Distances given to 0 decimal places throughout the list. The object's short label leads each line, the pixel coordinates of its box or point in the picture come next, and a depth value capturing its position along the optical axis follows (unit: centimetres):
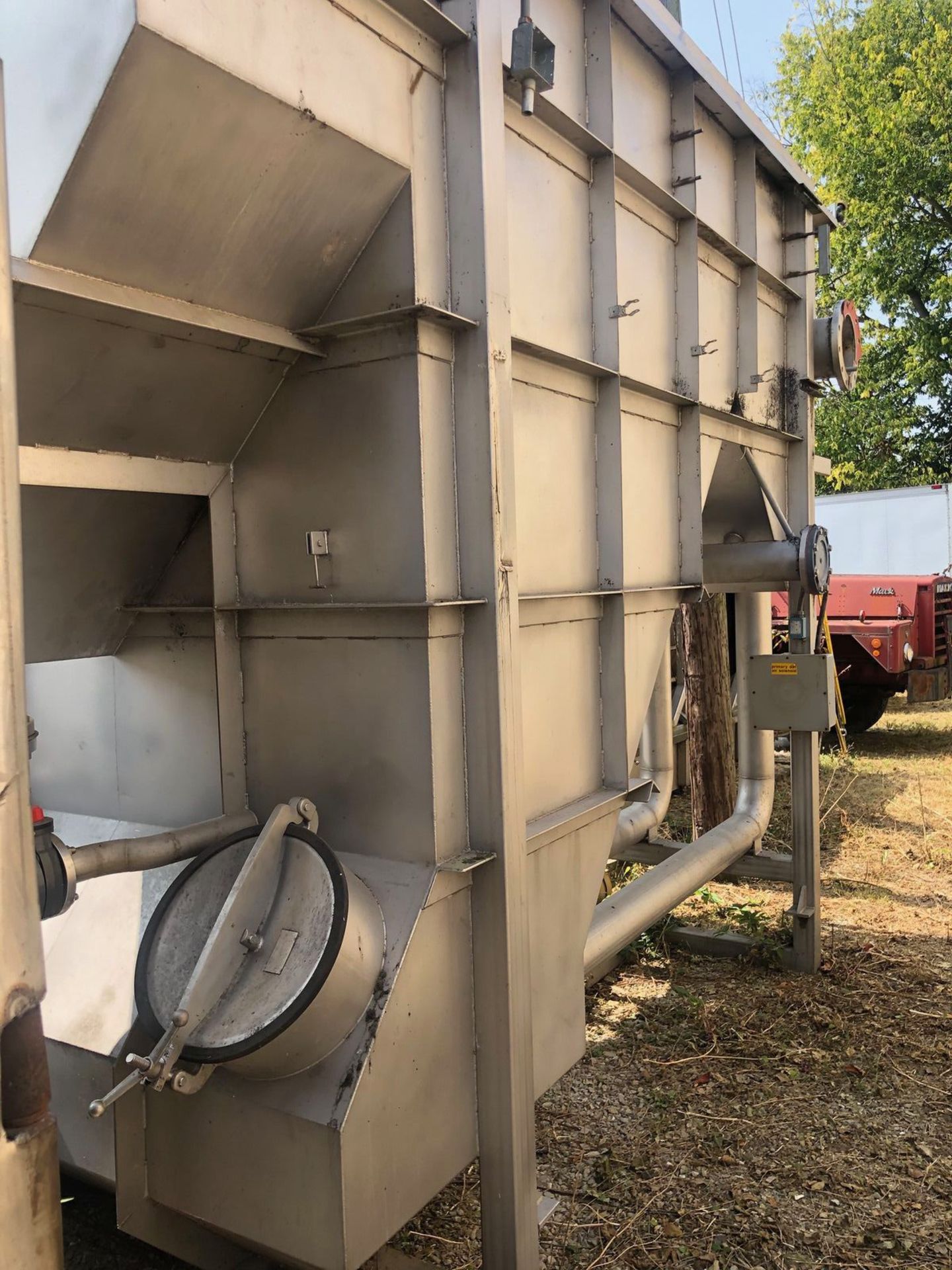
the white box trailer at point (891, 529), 1325
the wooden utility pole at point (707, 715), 702
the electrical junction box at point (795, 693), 496
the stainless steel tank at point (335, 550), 209
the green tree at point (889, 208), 1661
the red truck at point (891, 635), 1020
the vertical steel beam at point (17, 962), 129
